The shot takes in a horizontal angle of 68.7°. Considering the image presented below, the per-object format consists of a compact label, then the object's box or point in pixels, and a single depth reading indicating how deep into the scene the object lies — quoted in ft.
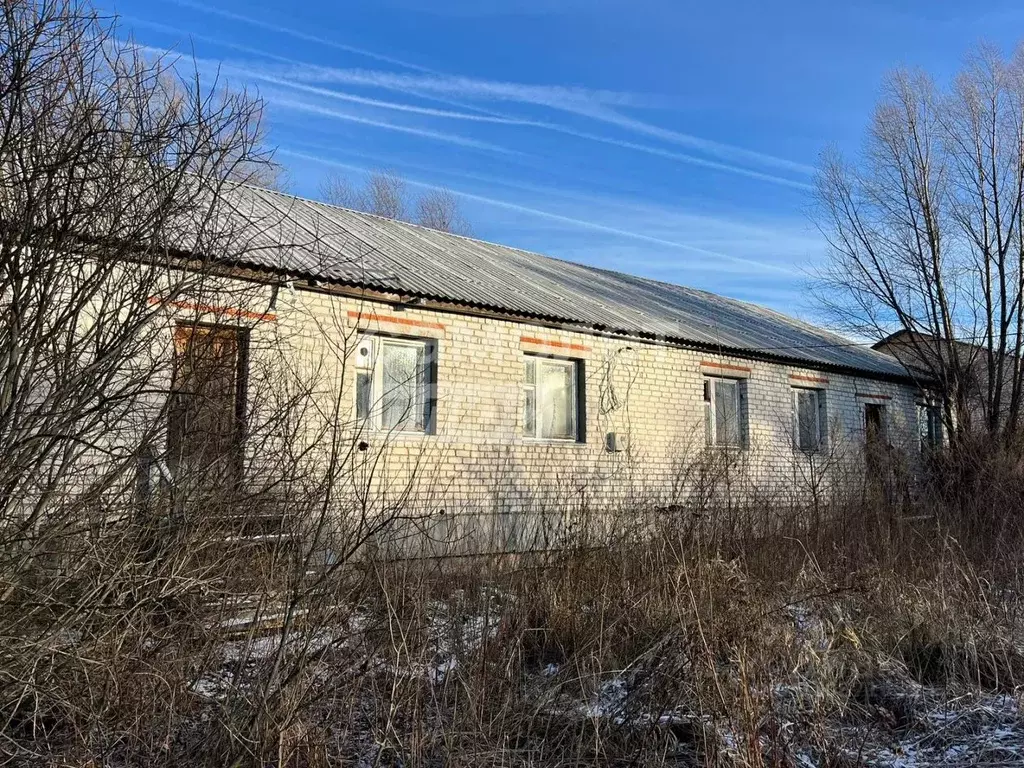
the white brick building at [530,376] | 29.50
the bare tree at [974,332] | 49.78
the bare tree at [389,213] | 96.22
